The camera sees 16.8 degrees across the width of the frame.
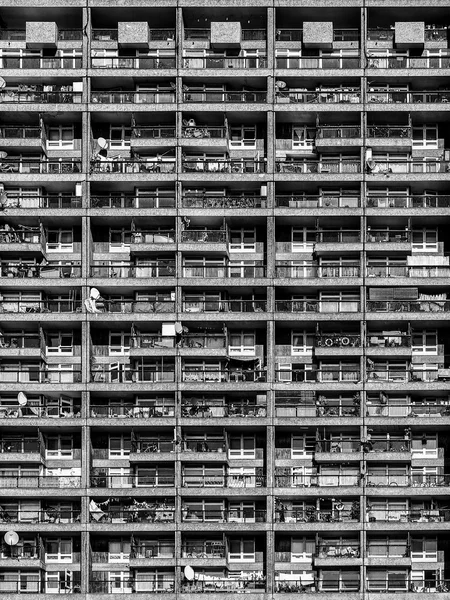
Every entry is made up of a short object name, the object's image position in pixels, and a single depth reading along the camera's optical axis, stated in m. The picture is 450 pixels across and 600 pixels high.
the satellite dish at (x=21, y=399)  92.25
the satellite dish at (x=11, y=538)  90.44
